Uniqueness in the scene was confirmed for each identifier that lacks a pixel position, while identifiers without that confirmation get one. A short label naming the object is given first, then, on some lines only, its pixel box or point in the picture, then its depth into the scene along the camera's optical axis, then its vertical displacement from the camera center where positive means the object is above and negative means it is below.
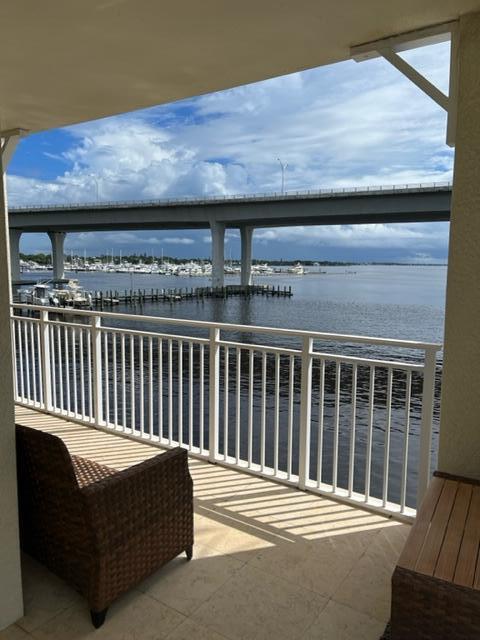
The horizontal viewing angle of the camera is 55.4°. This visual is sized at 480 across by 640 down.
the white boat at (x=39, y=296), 32.04 -2.55
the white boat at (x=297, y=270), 86.55 -1.22
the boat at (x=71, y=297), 35.28 -2.81
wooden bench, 1.43 -1.02
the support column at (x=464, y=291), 2.32 -0.13
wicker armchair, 1.87 -1.11
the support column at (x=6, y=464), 1.79 -0.82
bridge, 21.91 +2.93
